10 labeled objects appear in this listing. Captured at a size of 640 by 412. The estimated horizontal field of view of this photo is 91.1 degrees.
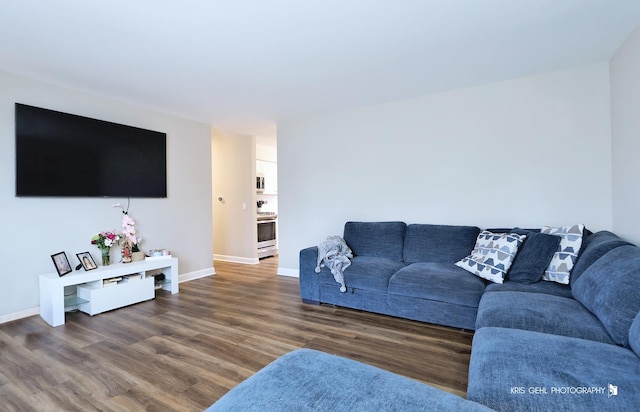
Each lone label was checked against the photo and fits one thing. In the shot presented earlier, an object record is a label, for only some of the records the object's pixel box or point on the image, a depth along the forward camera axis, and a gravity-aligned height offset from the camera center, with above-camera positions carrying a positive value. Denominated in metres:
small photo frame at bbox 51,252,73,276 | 3.24 -0.57
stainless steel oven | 6.34 -0.60
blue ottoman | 1.00 -0.64
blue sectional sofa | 1.15 -0.66
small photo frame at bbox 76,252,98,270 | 3.46 -0.59
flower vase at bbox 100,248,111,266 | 3.70 -0.58
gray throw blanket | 3.36 -0.58
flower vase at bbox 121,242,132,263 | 3.85 -0.57
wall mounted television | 3.20 +0.60
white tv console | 3.04 -0.88
